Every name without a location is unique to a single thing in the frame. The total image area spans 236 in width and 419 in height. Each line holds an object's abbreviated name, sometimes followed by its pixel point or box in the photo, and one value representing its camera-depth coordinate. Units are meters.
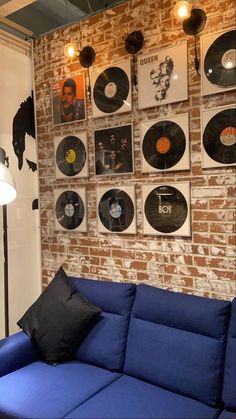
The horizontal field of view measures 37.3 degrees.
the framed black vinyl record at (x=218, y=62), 2.03
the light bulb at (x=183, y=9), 2.08
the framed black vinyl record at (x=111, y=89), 2.47
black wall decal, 2.91
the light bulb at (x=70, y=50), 2.63
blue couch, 1.77
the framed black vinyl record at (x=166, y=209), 2.25
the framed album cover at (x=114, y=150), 2.48
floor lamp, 1.98
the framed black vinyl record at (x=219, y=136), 2.04
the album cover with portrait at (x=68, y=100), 2.73
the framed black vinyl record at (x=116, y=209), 2.49
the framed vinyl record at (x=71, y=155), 2.73
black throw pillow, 2.24
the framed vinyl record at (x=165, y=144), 2.23
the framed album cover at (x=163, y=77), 2.22
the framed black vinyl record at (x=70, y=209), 2.76
